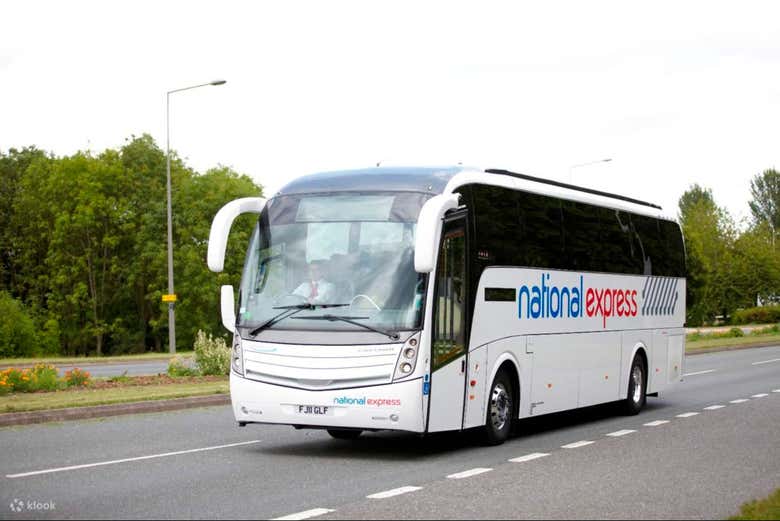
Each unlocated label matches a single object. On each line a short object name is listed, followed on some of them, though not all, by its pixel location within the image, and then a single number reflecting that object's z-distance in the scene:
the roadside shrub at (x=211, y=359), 26.55
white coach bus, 12.56
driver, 12.96
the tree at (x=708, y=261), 90.94
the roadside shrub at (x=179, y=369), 26.61
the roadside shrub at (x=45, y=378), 21.94
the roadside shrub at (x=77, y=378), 22.89
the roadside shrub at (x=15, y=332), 61.62
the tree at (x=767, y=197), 161.50
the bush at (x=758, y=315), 84.44
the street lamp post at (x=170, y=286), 44.47
